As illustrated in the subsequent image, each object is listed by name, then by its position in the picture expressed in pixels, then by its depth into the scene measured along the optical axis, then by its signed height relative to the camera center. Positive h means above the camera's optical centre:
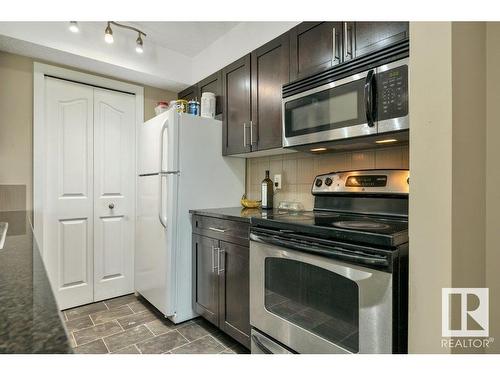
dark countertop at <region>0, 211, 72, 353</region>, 0.35 -0.20
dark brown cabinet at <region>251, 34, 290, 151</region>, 1.85 +0.72
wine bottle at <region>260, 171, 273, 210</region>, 2.21 -0.06
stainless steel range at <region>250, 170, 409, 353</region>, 1.00 -0.37
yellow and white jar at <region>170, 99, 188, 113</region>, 2.37 +0.74
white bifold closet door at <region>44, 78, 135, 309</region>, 2.40 -0.04
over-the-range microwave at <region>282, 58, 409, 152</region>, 1.23 +0.41
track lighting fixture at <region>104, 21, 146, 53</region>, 2.12 +1.29
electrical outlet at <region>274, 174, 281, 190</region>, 2.28 +0.05
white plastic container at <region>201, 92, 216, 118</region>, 2.40 +0.75
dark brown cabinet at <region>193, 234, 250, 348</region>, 1.72 -0.69
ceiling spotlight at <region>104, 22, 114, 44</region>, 2.11 +1.21
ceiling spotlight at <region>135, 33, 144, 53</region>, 2.36 +1.27
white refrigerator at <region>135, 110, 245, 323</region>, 2.12 -0.04
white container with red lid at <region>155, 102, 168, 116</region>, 2.51 +0.75
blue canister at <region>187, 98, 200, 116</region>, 2.36 +0.70
